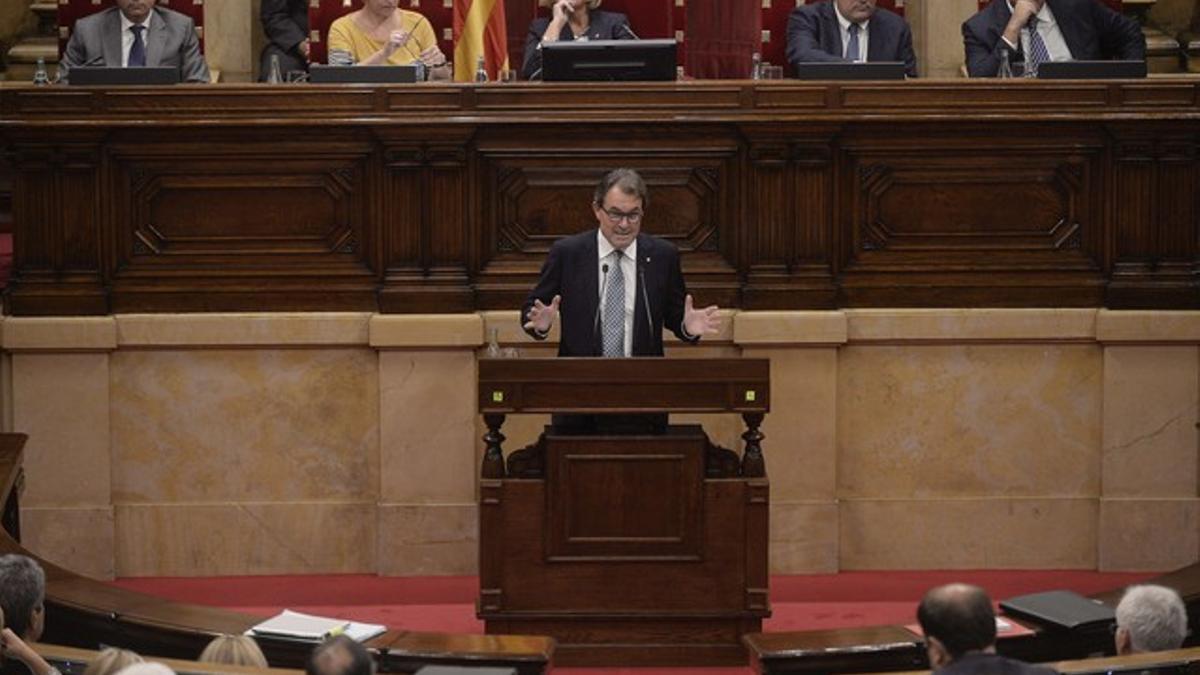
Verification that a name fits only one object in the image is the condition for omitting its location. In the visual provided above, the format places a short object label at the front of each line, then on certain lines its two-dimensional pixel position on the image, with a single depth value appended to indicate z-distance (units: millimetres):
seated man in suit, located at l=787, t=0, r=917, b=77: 20781
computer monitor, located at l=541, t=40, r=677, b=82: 18781
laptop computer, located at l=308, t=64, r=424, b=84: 18828
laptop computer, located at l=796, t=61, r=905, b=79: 18937
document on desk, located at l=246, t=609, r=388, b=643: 13383
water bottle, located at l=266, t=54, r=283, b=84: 19841
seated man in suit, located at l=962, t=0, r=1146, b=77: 20609
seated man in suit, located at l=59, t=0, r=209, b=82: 20406
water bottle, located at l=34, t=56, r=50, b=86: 18925
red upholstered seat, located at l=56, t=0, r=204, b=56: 22969
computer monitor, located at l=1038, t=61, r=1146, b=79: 18922
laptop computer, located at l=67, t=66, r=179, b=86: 18781
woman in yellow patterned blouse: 20437
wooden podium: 15789
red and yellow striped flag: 21031
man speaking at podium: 16516
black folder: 13320
